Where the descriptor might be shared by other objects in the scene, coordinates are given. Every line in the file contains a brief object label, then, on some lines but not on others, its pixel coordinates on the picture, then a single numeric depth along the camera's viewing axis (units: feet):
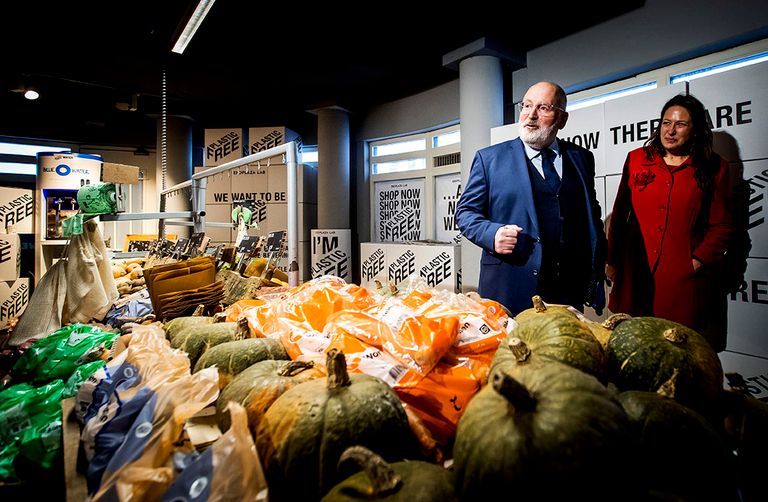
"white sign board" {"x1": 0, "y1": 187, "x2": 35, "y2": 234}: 14.03
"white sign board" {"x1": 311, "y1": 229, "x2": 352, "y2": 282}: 21.27
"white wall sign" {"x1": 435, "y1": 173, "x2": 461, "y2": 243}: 19.25
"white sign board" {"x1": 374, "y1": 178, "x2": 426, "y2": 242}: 20.93
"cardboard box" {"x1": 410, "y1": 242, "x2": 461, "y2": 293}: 15.96
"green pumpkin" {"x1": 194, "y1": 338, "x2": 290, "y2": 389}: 3.66
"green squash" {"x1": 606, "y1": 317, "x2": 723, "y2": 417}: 2.50
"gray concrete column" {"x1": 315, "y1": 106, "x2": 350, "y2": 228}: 22.18
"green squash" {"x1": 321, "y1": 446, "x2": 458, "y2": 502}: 1.82
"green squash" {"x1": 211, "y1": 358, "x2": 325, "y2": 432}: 2.85
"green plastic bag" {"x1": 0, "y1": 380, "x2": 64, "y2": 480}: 3.95
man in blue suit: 7.15
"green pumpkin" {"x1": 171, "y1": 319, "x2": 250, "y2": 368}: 4.38
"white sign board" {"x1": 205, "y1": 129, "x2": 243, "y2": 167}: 23.27
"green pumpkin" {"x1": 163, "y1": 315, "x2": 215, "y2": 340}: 5.27
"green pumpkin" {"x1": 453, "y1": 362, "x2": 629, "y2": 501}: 1.56
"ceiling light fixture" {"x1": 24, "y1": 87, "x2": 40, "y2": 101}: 18.30
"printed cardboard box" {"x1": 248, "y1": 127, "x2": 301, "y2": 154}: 22.59
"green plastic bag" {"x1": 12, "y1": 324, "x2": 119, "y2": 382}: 5.63
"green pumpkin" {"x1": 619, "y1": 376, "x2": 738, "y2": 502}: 1.82
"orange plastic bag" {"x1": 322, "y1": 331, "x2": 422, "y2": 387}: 3.11
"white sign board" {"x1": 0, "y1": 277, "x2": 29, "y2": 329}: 13.09
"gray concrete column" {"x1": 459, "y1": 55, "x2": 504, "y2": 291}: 14.92
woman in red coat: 7.67
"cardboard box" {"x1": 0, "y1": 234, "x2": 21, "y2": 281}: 13.09
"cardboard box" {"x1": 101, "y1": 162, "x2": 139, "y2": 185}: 9.04
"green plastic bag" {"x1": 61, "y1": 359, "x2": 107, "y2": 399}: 4.79
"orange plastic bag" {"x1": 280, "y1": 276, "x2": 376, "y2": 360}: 3.95
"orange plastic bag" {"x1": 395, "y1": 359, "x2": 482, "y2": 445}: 2.87
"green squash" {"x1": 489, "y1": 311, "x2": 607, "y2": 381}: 2.46
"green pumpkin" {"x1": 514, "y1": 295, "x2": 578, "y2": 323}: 3.34
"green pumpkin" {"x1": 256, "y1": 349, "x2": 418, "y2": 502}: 2.31
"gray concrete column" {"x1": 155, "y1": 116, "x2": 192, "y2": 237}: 24.64
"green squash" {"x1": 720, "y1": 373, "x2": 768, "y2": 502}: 2.14
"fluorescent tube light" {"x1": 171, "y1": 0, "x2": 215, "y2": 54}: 10.95
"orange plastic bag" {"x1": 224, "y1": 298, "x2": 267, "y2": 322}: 5.46
